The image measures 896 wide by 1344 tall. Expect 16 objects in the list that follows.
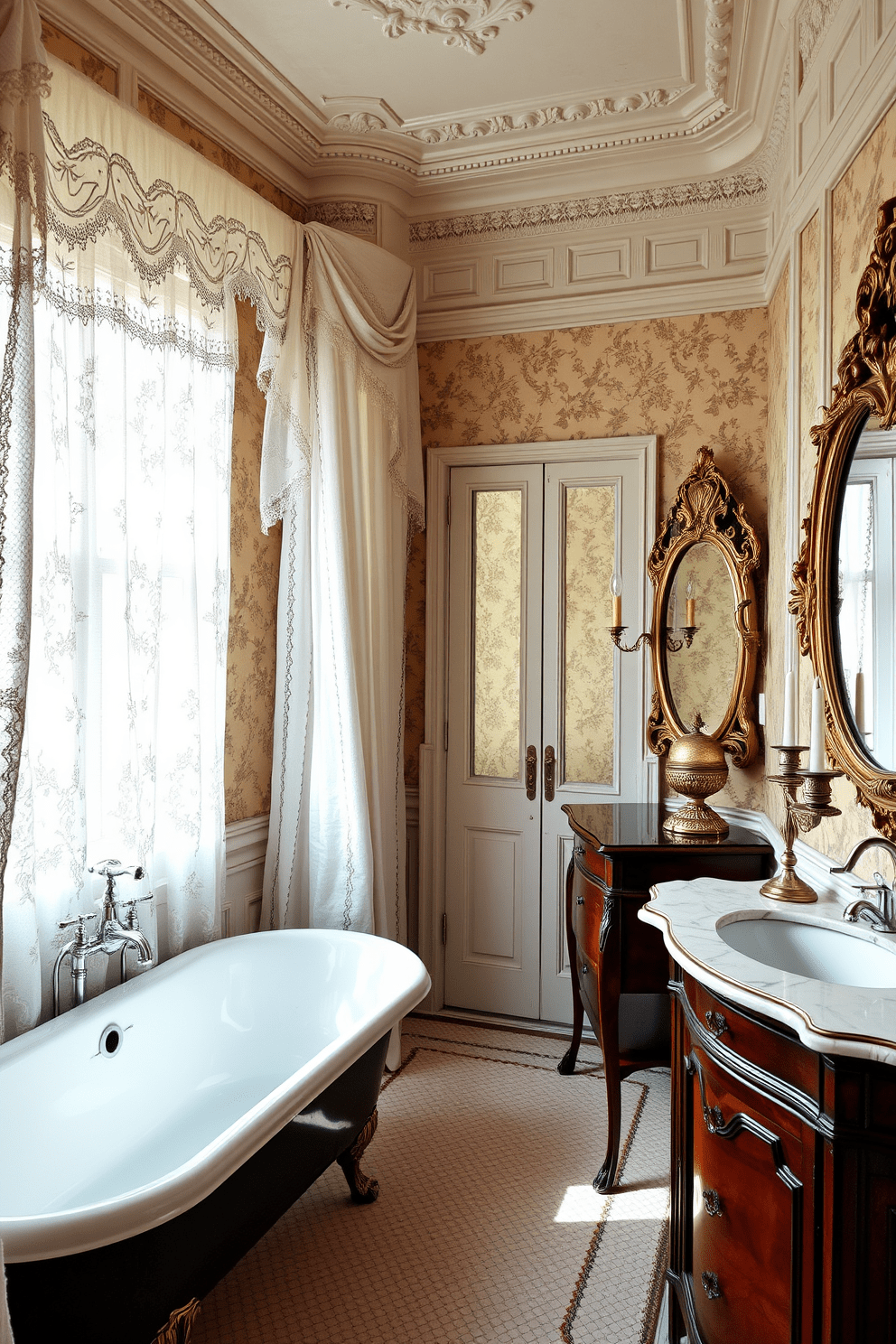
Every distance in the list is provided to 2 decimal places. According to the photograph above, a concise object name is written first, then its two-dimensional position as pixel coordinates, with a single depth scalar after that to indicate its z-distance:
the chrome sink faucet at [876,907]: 1.49
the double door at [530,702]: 3.38
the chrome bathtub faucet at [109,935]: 2.11
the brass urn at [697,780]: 2.63
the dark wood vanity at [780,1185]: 1.12
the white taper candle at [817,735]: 1.69
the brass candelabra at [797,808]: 1.67
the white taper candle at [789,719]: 1.89
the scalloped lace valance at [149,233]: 2.04
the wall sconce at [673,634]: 3.10
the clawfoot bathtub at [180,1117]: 1.36
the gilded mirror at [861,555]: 1.60
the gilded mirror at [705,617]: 3.09
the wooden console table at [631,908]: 2.48
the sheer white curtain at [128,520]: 2.05
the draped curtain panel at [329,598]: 2.95
